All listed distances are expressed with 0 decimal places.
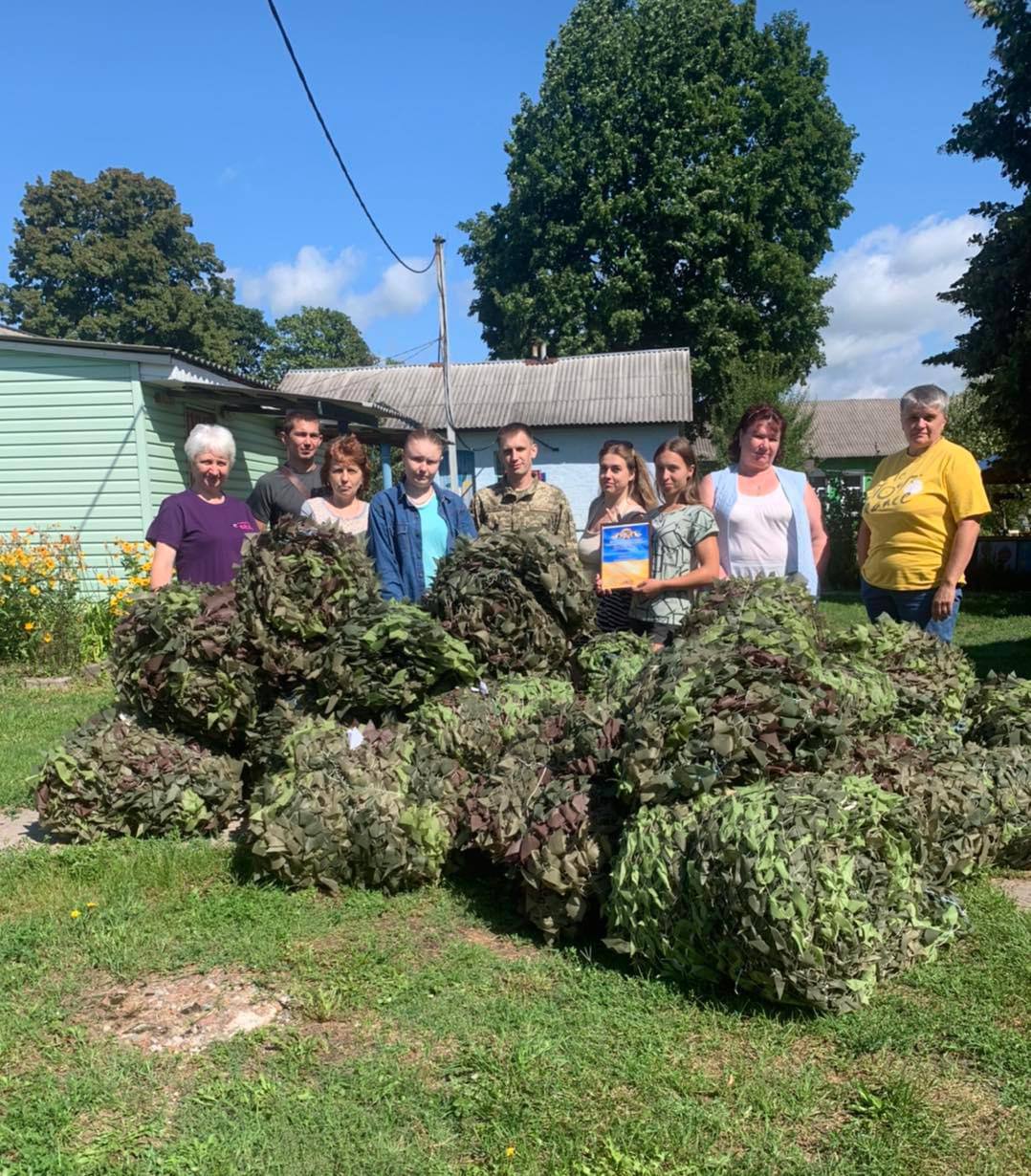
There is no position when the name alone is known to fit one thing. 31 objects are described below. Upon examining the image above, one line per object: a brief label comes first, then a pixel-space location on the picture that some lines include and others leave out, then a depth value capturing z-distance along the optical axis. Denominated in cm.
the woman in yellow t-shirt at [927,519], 464
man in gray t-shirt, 545
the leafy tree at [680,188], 2861
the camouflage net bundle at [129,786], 427
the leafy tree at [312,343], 6291
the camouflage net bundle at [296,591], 400
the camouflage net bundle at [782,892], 263
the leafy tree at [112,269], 4447
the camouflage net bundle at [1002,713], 410
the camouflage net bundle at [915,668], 385
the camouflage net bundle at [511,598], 406
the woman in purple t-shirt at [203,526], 470
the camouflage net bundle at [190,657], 410
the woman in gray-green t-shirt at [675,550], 436
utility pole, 1844
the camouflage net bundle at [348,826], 365
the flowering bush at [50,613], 927
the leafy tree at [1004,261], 1484
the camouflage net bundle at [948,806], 326
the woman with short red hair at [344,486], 474
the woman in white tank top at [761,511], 466
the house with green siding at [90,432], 1122
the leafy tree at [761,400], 2494
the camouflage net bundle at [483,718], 385
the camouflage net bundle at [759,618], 320
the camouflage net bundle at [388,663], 394
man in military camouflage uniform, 493
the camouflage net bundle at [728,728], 299
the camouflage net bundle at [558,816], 321
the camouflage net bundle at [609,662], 391
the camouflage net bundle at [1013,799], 372
